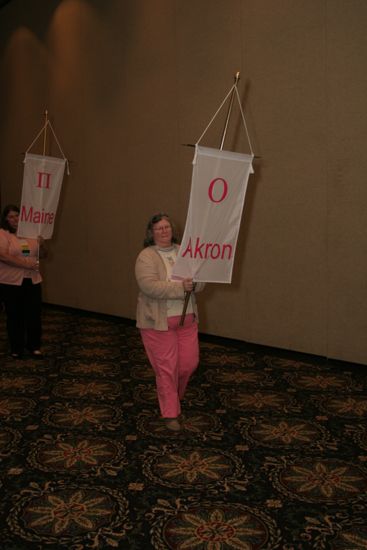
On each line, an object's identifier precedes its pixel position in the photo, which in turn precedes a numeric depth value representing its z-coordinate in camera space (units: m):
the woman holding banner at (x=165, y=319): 3.42
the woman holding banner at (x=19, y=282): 5.03
